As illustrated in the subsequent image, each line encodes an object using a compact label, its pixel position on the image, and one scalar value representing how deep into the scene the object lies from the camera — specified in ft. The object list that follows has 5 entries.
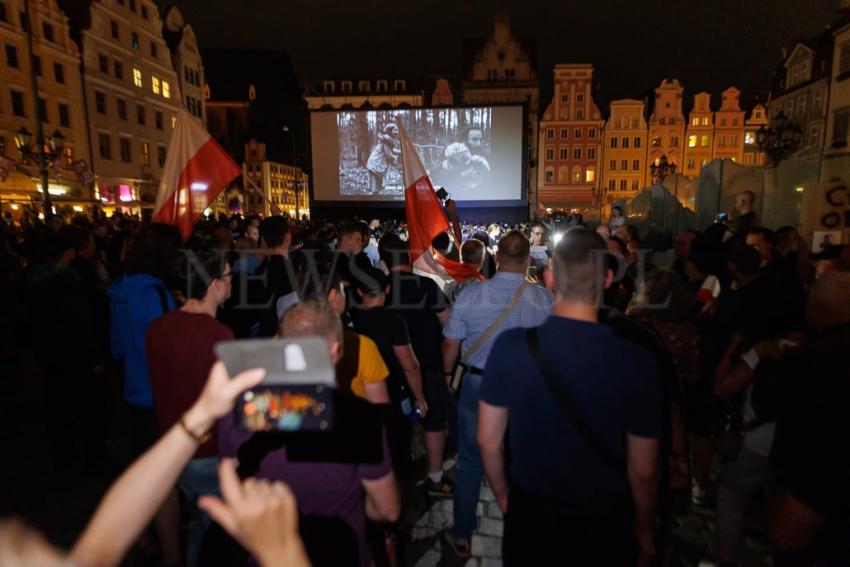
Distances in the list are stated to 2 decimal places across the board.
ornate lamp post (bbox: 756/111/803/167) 52.70
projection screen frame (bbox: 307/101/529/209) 84.48
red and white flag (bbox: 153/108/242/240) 16.08
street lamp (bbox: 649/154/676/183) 59.35
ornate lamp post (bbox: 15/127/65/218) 45.94
